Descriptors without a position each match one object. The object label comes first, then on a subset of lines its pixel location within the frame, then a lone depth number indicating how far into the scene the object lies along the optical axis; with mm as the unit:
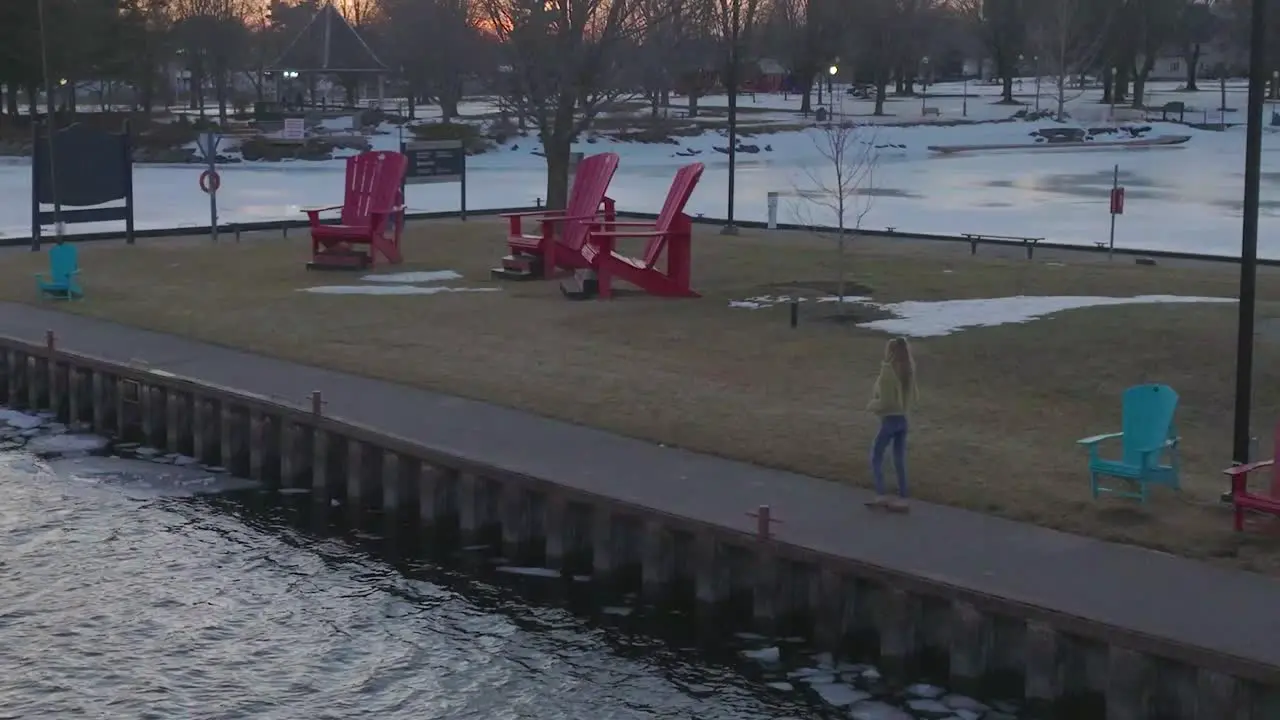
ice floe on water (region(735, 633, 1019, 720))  10148
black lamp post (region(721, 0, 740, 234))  34781
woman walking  12000
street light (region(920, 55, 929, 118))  102500
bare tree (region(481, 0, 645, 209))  35781
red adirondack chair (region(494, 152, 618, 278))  24250
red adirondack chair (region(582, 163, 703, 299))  22156
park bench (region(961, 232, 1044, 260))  28750
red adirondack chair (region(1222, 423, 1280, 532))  11070
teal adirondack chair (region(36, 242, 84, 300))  22109
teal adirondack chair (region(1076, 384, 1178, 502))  12039
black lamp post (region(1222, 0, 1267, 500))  11641
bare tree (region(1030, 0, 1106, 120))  93562
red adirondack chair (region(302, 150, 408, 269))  25641
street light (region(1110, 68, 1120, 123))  93656
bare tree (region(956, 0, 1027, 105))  102500
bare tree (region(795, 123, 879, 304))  26312
